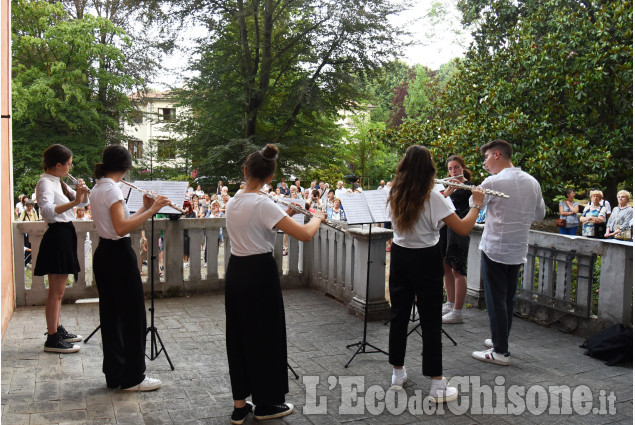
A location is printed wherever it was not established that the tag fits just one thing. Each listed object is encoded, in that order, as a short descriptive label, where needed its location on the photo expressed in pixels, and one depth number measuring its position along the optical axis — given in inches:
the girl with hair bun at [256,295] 145.1
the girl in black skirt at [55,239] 209.3
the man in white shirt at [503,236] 201.5
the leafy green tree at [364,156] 1382.9
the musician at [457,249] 252.1
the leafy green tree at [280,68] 1011.9
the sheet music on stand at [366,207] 198.2
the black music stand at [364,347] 211.0
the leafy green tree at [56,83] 965.2
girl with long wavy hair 163.6
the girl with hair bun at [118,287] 170.7
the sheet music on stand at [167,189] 194.7
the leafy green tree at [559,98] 383.9
